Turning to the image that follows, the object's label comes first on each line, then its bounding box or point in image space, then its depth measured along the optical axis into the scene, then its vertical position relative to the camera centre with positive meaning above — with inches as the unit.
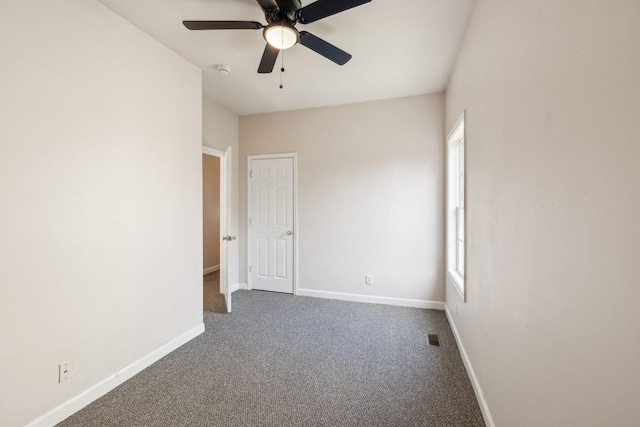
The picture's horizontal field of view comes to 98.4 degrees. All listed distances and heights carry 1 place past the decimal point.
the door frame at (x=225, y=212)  129.8 -2.4
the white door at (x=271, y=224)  160.2 -9.5
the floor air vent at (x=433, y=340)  103.3 -50.5
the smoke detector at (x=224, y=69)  108.3 +54.9
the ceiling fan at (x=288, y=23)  63.2 +45.9
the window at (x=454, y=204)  116.2 +1.9
